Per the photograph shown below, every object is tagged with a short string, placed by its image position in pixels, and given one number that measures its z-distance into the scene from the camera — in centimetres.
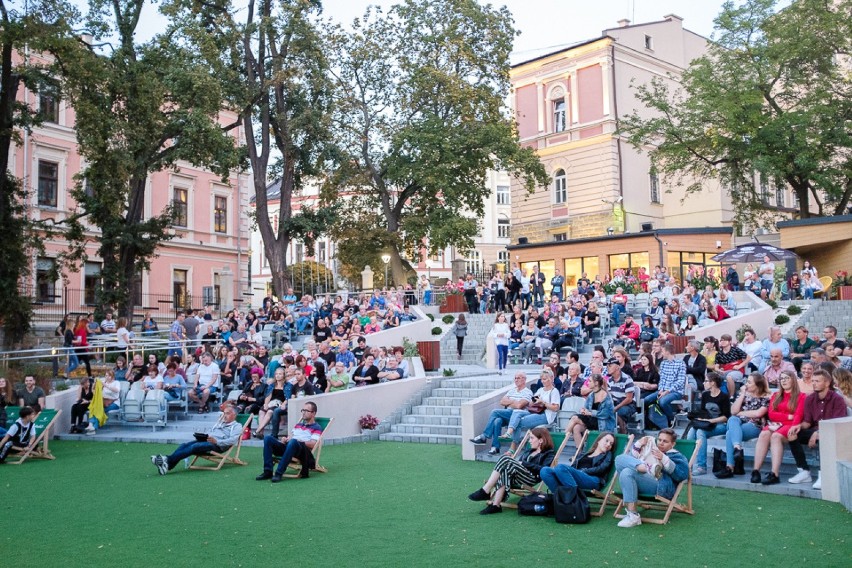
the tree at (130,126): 2172
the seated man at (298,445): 1157
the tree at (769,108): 3228
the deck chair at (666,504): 838
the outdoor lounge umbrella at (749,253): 2600
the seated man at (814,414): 952
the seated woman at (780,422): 973
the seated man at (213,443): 1226
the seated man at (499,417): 1266
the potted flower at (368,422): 1602
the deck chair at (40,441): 1412
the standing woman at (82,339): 2106
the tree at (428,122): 3550
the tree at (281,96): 3009
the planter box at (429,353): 2228
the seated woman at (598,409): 1165
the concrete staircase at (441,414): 1555
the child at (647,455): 858
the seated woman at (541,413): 1250
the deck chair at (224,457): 1266
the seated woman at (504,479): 902
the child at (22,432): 1412
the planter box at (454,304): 3031
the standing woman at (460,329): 2373
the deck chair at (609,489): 885
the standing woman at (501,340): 2019
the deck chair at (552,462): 917
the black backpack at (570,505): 841
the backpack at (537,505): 870
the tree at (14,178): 2120
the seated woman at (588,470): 872
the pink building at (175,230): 3353
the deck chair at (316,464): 1185
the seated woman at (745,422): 1023
